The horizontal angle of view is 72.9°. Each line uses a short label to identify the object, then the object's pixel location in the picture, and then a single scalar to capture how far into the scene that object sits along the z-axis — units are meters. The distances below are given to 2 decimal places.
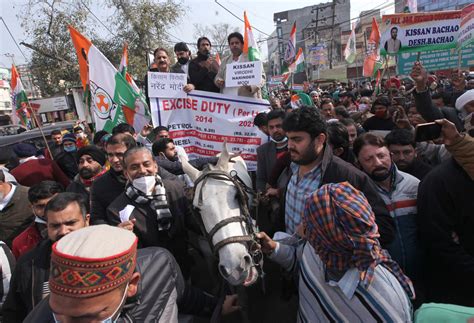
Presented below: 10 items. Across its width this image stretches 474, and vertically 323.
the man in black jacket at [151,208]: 2.61
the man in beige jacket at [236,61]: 4.65
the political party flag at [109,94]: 5.45
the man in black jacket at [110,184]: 3.08
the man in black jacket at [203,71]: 5.74
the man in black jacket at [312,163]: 2.32
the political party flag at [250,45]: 4.62
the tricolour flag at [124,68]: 6.09
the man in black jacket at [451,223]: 2.07
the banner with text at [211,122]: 4.32
